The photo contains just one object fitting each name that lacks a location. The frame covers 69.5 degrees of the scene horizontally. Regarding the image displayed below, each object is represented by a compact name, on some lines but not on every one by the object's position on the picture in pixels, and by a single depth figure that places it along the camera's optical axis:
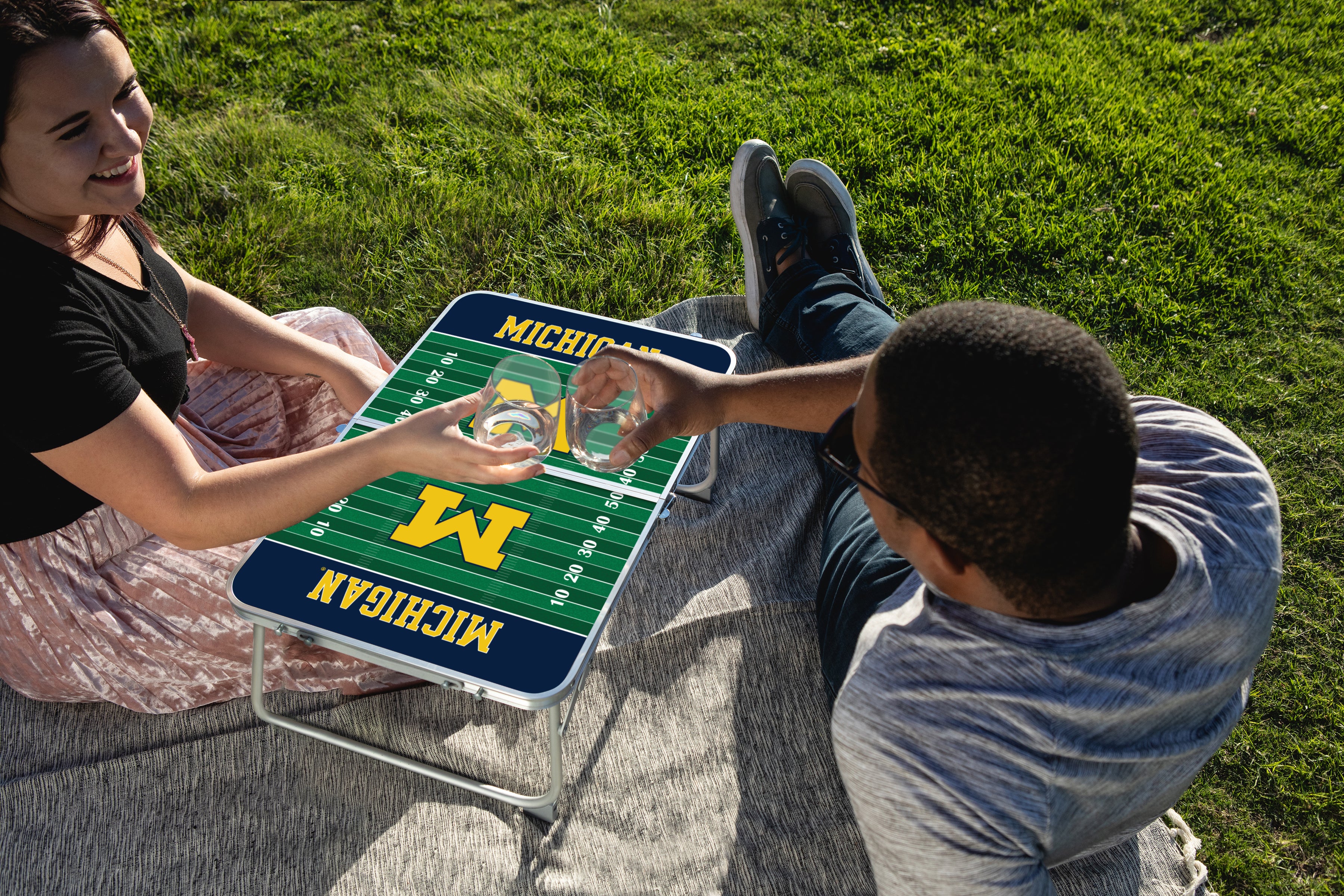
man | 1.70
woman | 2.28
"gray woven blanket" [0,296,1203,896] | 2.69
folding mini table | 2.48
